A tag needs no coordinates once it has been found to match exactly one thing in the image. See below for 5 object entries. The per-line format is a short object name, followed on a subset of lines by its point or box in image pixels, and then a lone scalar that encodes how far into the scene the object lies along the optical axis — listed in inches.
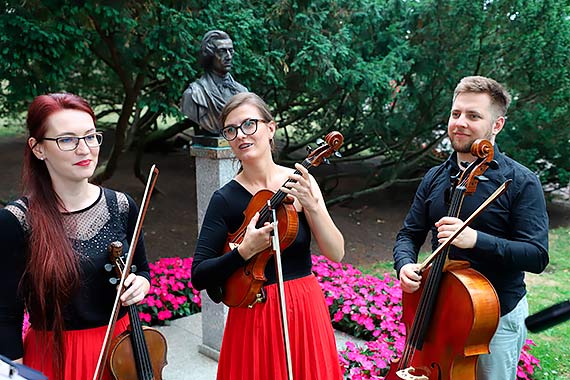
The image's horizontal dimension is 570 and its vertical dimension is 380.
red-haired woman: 70.2
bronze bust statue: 137.9
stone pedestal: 141.1
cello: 79.2
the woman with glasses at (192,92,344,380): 84.4
